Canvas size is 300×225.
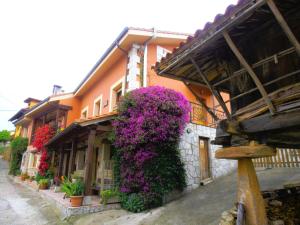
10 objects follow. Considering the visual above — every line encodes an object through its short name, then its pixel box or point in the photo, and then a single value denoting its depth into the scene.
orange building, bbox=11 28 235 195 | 8.02
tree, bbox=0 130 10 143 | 40.09
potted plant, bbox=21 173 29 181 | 16.67
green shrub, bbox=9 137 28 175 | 20.86
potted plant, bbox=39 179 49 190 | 11.63
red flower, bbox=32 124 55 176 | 13.99
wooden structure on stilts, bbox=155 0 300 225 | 2.37
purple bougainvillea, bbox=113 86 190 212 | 6.78
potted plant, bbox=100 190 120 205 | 7.12
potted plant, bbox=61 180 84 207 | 6.70
